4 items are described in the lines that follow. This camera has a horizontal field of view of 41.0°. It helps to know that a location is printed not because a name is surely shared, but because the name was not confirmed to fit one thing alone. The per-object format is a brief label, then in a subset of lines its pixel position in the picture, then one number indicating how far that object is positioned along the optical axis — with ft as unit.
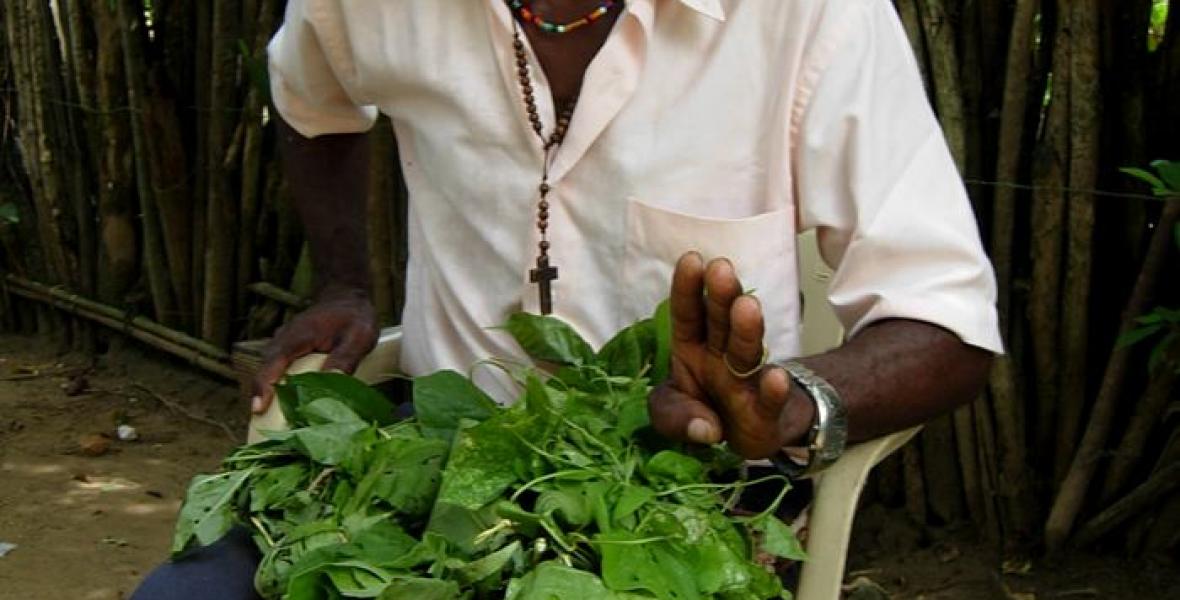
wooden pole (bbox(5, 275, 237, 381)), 14.26
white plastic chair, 5.26
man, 5.01
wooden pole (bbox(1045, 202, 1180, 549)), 8.50
